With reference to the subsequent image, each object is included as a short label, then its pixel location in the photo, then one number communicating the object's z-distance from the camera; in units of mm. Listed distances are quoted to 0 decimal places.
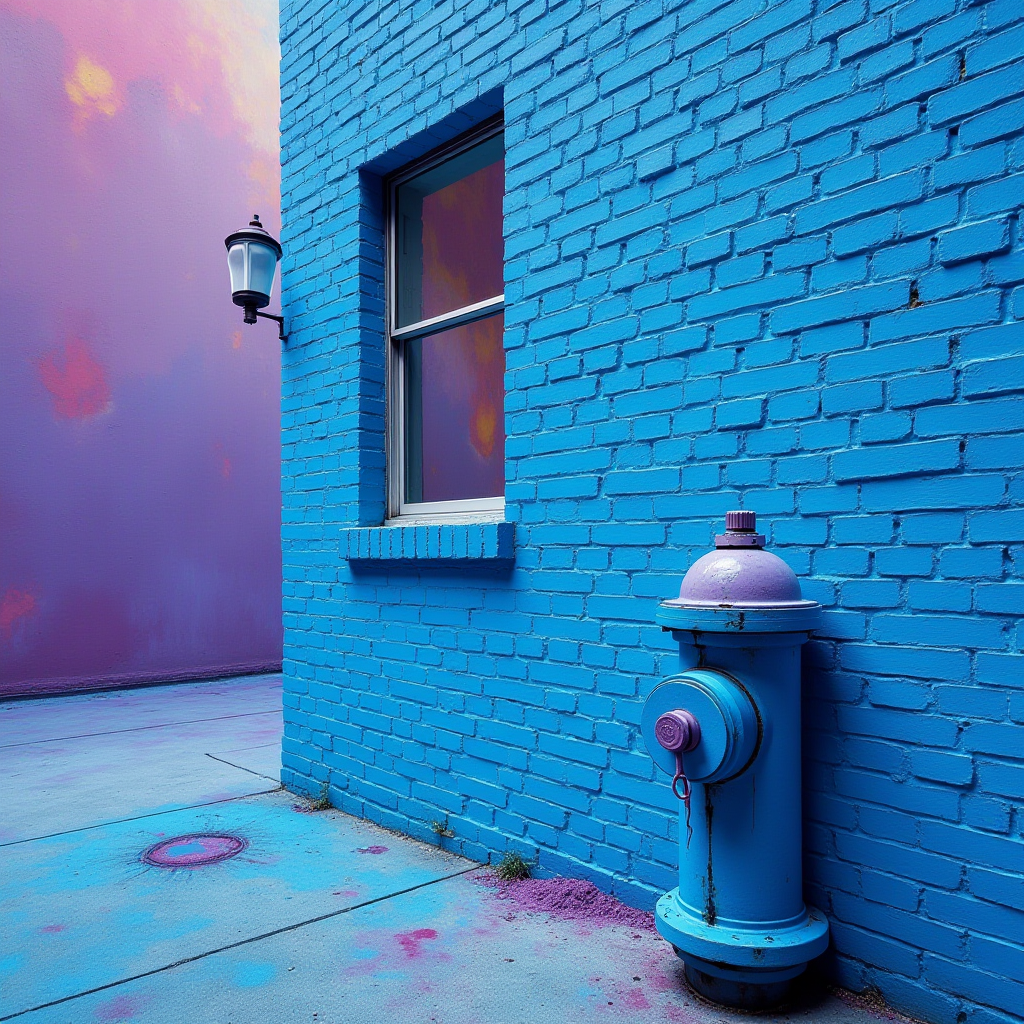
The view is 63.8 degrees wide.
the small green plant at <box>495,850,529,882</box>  2992
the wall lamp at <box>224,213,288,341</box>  4223
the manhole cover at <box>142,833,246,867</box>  3225
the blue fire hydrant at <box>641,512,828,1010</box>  2047
